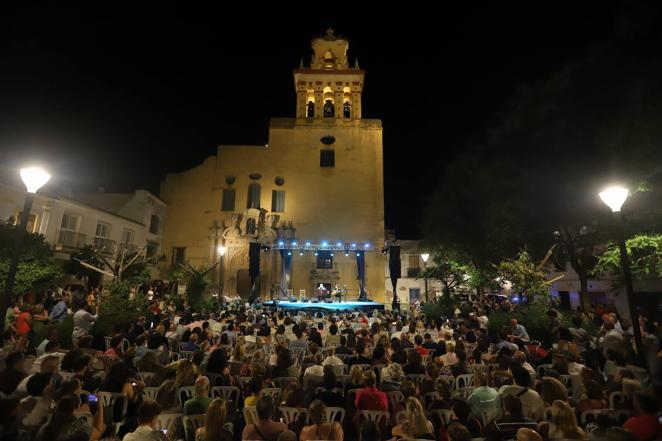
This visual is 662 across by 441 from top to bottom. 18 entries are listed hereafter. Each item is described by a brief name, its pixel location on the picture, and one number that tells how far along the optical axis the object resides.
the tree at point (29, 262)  12.70
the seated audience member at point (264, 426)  3.12
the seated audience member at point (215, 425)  2.97
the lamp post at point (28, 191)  5.50
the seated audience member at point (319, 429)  3.15
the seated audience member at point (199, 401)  3.71
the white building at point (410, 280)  31.77
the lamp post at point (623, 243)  5.74
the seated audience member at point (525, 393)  3.90
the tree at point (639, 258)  9.51
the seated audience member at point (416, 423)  3.11
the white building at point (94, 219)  17.41
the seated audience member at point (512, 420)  3.28
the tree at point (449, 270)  20.58
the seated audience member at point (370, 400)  4.04
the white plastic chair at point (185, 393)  4.39
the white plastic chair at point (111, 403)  4.08
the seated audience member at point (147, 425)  2.86
